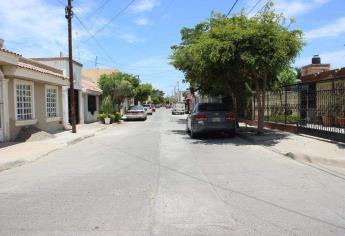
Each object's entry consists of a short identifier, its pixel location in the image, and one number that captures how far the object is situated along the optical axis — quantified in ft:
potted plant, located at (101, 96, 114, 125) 113.50
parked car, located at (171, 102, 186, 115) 212.09
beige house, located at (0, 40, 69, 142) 57.31
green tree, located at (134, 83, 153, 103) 265.26
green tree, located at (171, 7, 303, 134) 53.72
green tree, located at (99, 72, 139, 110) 144.51
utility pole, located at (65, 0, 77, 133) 75.00
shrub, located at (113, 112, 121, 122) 119.55
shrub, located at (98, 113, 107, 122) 112.38
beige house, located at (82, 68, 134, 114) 202.46
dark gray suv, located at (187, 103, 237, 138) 60.44
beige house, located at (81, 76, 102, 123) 117.95
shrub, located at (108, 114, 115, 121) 114.28
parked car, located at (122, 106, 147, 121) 136.15
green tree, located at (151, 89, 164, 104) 515.91
